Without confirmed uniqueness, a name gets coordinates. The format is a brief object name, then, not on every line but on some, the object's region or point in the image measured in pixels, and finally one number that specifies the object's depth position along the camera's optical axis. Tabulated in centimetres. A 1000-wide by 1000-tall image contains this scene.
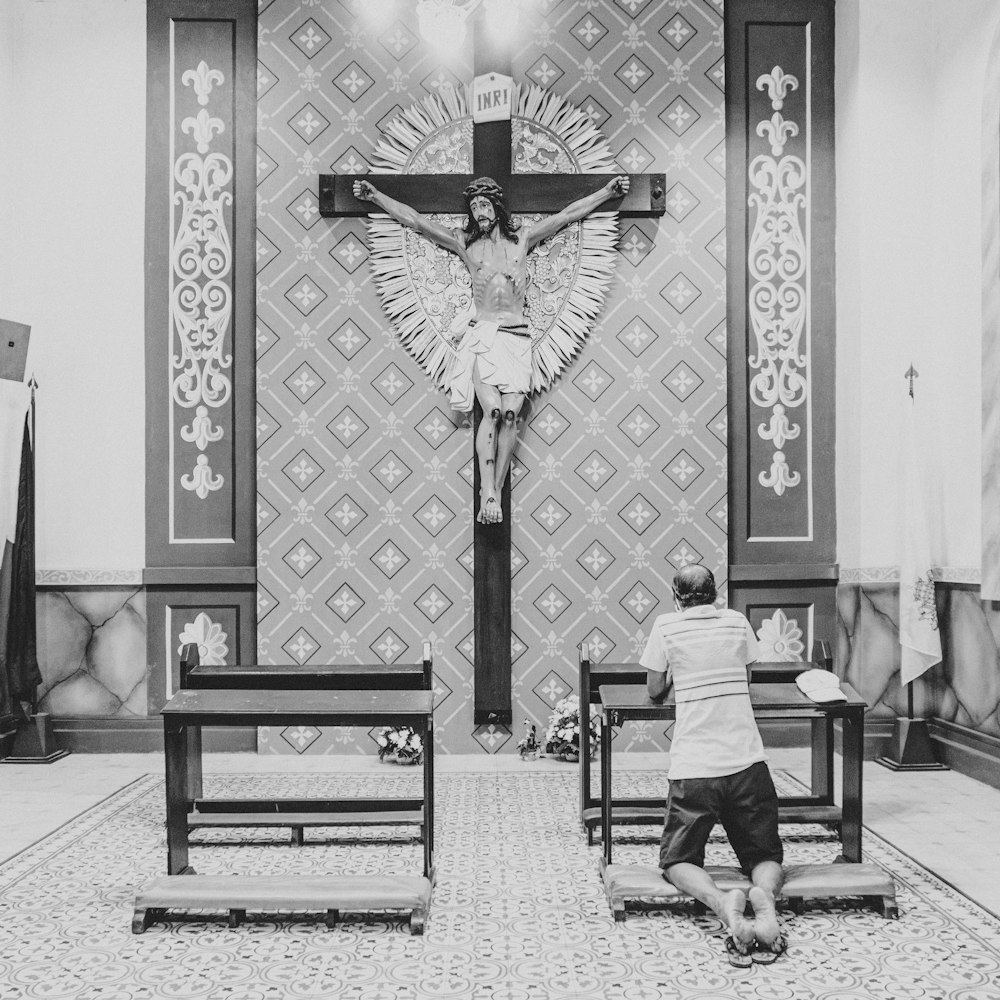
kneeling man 309
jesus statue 541
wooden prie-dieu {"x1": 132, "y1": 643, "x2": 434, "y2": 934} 303
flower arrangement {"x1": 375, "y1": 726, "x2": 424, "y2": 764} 531
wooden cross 550
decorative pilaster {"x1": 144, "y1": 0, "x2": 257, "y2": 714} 566
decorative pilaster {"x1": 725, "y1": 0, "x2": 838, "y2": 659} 571
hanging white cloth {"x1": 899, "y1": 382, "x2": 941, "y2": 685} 525
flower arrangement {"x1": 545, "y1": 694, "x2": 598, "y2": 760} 536
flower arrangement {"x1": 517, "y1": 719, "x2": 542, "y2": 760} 544
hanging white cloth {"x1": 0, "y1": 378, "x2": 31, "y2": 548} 525
